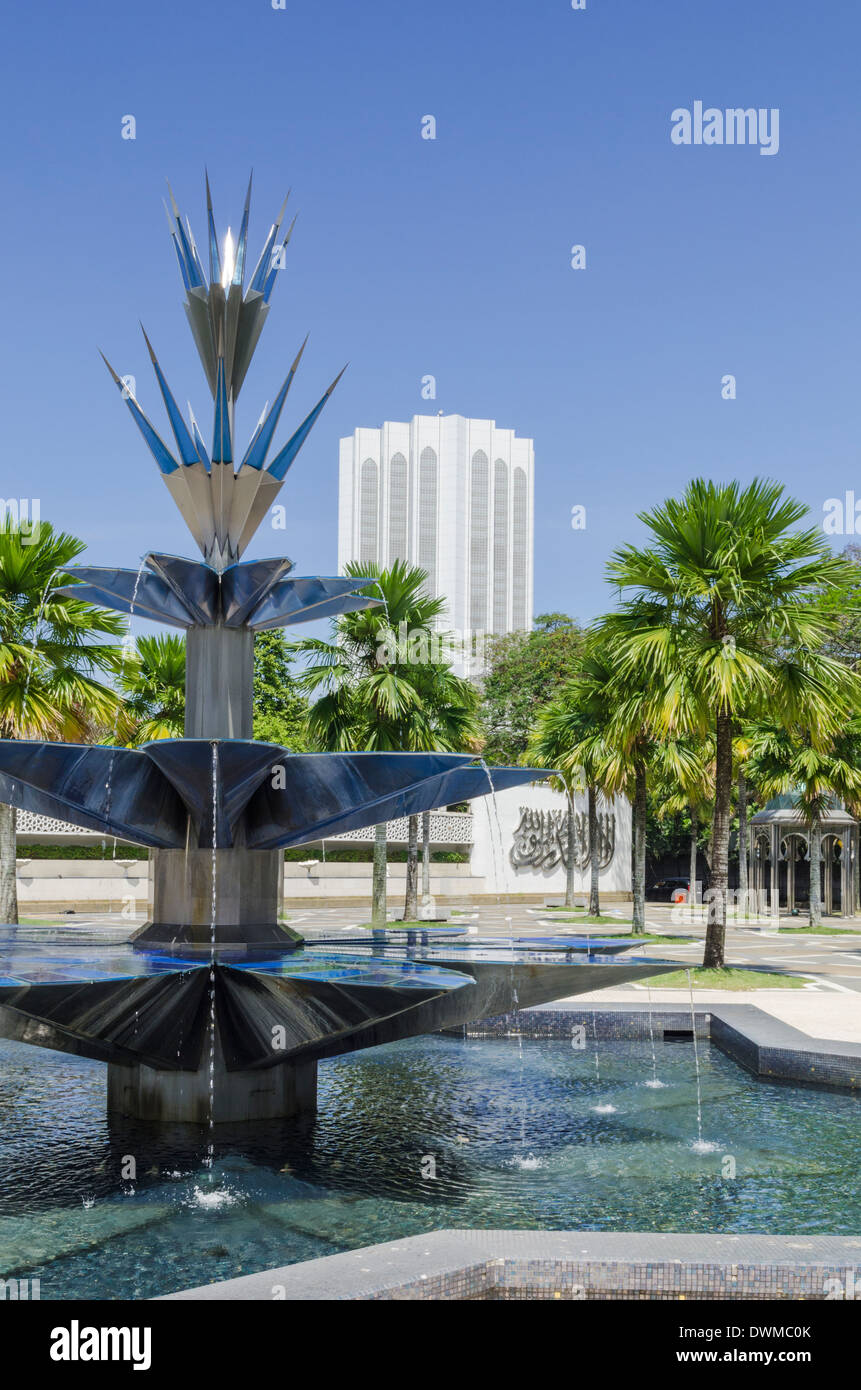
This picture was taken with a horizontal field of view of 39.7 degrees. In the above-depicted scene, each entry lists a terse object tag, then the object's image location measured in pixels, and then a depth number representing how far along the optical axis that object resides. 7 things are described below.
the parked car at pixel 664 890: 58.78
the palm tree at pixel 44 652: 18.14
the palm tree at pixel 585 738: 27.16
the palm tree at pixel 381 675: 23.73
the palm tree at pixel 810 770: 32.66
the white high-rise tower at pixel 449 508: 156.50
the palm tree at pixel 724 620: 16.84
